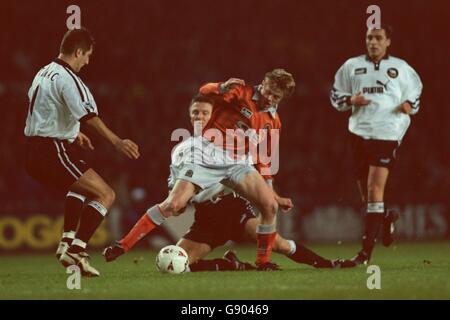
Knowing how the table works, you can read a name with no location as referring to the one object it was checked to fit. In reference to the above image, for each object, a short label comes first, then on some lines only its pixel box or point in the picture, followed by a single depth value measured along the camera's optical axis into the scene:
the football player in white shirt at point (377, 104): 19.20
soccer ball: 17.23
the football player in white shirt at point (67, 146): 17.19
